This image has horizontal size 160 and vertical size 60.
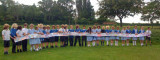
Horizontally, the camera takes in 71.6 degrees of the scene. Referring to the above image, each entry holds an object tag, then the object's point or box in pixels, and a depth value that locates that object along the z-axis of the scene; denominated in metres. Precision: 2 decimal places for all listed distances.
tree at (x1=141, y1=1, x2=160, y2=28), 22.07
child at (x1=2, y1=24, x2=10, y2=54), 7.12
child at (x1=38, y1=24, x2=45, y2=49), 8.41
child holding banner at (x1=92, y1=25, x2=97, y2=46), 9.99
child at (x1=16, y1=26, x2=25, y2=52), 7.51
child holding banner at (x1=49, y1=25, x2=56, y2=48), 9.18
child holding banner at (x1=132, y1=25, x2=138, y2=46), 10.29
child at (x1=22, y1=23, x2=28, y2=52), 7.85
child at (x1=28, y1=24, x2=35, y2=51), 7.99
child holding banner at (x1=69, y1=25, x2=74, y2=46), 9.72
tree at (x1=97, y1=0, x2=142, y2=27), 24.59
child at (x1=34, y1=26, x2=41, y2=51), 8.08
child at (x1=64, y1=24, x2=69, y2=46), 9.66
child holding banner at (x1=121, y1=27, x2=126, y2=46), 10.34
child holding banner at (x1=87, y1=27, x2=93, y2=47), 9.87
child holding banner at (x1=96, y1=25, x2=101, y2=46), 10.01
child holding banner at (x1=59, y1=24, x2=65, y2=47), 9.45
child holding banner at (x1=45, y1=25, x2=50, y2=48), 9.00
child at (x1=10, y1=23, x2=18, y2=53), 7.44
